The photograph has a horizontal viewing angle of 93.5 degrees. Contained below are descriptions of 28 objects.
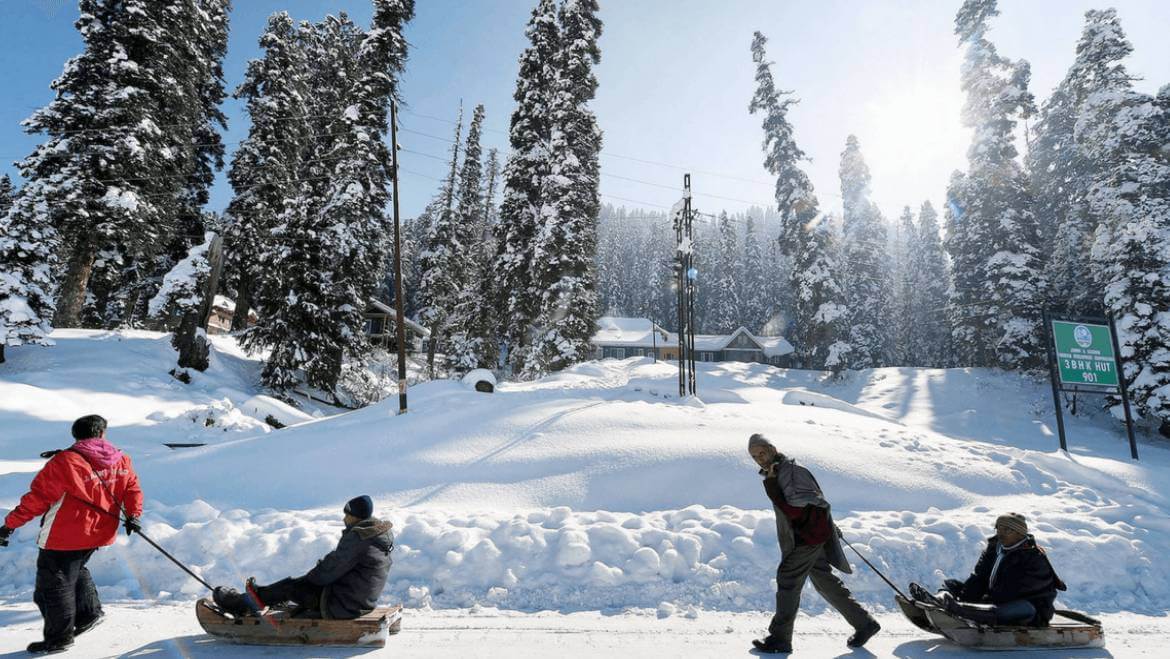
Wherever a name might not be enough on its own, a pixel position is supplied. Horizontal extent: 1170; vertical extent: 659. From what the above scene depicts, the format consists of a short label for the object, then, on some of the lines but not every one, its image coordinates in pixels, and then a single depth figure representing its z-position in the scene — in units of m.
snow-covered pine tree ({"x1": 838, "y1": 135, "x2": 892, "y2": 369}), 45.78
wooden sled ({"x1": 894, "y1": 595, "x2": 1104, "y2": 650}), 4.50
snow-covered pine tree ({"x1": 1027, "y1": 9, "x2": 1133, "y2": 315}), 24.09
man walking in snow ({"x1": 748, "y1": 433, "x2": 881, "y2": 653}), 4.38
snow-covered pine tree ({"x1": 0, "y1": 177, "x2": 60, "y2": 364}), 16.56
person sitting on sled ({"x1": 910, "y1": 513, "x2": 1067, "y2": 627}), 4.53
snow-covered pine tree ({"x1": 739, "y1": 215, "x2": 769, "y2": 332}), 77.44
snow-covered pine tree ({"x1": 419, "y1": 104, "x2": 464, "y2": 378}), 37.19
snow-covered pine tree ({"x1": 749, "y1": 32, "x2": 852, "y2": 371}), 32.97
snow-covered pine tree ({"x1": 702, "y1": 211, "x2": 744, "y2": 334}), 76.81
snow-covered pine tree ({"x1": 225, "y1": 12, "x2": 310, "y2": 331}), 25.08
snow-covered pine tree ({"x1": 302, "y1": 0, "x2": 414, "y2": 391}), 21.72
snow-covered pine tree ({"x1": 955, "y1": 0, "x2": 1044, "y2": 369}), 26.33
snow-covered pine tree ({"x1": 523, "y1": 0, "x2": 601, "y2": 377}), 23.89
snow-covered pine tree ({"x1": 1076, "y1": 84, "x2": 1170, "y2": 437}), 19.48
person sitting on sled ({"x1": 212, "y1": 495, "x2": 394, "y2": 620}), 4.30
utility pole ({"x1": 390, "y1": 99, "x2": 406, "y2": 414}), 15.86
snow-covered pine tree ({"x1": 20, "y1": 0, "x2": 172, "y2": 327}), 19.41
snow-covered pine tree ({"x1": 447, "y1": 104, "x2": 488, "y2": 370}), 32.47
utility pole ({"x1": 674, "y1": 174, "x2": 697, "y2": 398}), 20.08
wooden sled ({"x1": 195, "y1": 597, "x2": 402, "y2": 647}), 4.22
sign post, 13.76
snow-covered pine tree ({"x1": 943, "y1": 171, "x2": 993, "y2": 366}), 29.39
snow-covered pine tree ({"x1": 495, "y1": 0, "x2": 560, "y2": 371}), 26.05
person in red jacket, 4.23
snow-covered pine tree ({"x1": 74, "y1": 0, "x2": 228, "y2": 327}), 21.83
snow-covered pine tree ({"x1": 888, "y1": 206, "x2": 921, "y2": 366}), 59.44
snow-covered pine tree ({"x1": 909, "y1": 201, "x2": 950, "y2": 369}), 55.19
